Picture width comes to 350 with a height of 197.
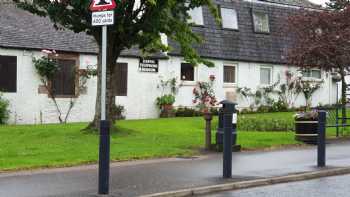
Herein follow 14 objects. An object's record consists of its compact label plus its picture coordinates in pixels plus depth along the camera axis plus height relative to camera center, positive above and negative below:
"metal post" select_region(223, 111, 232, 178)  12.69 -0.98
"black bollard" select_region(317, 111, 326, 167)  14.63 -0.92
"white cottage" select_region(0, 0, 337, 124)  26.61 +1.55
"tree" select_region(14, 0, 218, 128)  18.27 +2.09
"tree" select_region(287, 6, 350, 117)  22.88 +1.99
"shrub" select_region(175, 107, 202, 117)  31.16 -0.74
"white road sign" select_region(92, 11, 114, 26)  10.30 +1.20
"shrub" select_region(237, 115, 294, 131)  23.45 -1.00
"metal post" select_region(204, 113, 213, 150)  17.38 -0.90
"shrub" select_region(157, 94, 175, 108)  30.69 -0.19
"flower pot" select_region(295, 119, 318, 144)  19.91 -1.01
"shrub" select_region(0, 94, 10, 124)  25.36 -0.59
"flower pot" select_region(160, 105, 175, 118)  30.67 -0.74
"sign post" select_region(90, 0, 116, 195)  10.30 -0.24
